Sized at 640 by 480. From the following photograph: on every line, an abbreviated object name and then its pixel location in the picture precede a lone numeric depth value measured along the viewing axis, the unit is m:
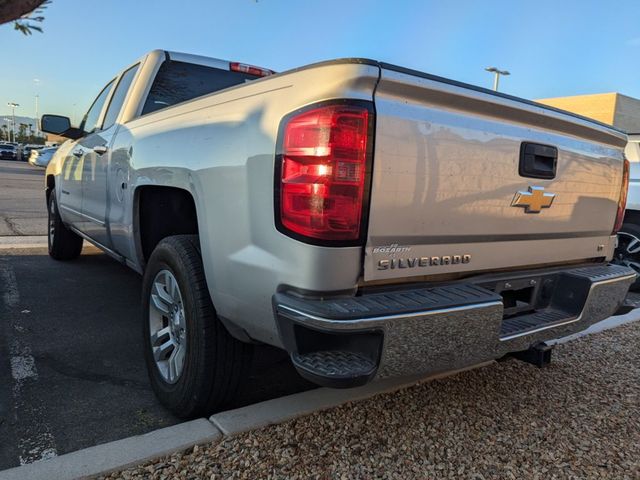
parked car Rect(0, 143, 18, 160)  42.72
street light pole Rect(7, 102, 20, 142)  80.39
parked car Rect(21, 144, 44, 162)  43.44
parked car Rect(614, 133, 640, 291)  6.13
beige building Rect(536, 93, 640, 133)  31.48
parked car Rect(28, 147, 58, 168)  30.03
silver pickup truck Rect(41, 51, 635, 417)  1.89
